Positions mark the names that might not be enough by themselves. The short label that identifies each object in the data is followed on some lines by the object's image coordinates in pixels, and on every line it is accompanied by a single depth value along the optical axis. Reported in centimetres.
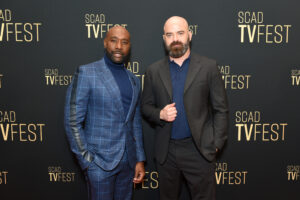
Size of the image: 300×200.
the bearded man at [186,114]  180
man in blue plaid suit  169
